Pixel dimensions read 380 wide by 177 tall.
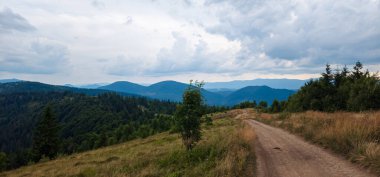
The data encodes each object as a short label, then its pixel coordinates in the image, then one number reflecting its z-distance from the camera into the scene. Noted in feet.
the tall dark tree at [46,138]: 192.74
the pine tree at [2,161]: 227.77
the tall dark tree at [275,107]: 304.91
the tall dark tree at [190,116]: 53.31
